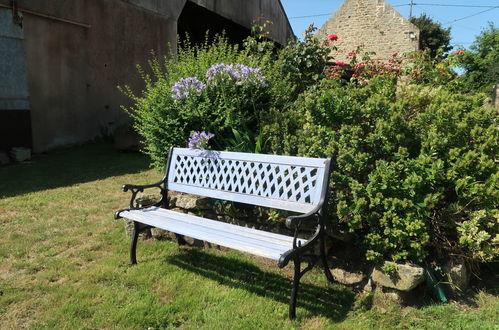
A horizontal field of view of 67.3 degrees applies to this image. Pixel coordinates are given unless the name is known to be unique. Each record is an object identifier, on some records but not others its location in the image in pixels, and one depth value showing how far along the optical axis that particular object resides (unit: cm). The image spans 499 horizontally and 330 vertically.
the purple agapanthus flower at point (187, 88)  401
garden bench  265
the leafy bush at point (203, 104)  396
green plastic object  267
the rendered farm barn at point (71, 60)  818
